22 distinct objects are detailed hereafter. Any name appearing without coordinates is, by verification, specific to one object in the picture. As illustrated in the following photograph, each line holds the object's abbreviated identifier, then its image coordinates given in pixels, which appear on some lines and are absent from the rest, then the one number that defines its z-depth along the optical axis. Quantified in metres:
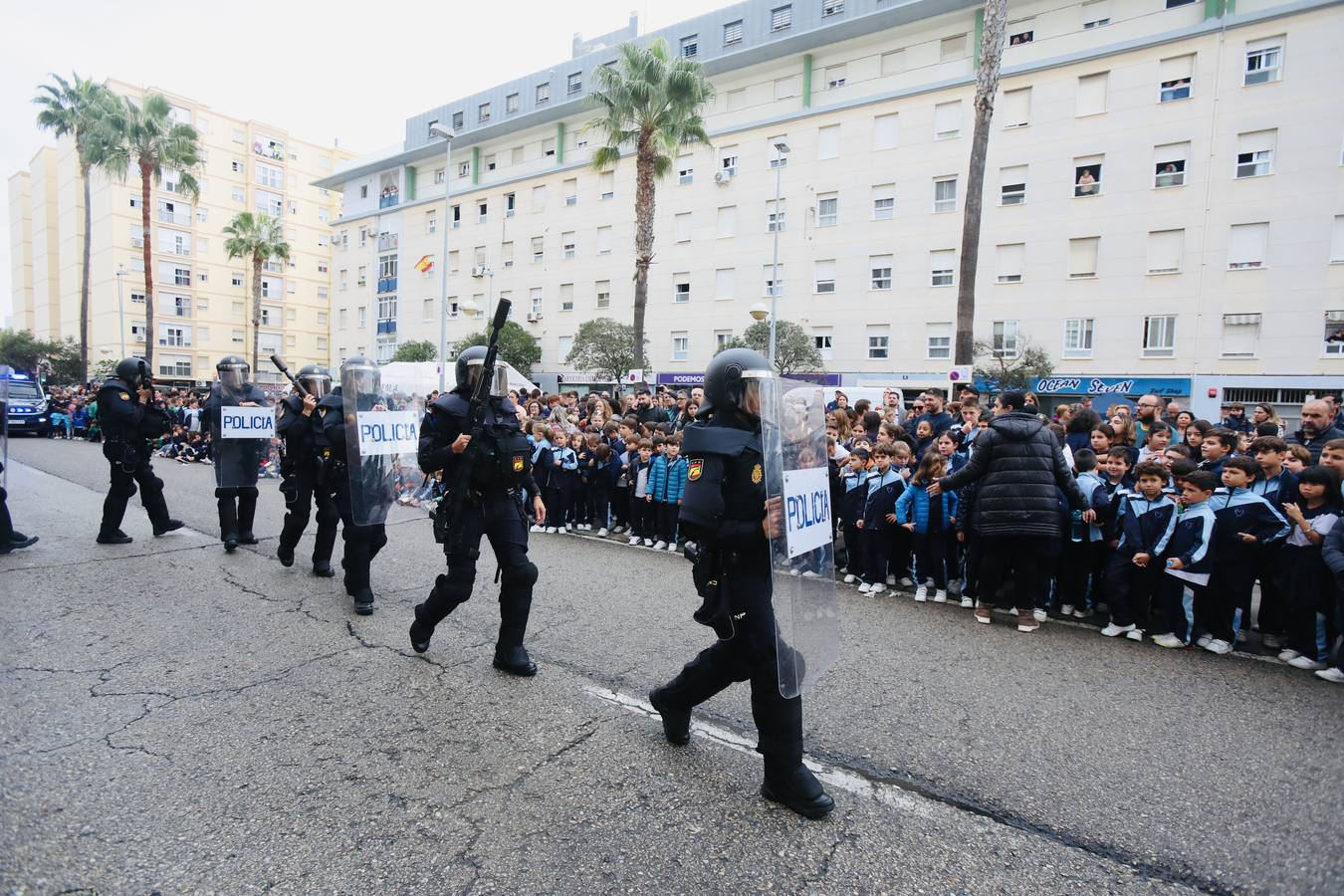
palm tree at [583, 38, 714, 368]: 20.06
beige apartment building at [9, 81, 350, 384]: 56.59
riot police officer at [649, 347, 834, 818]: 2.88
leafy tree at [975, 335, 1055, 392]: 23.84
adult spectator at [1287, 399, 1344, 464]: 6.34
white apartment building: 22.05
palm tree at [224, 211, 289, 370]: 40.62
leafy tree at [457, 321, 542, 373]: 35.25
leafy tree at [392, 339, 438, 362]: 39.16
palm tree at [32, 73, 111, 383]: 32.84
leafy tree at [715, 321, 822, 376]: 27.80
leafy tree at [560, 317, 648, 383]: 31.11
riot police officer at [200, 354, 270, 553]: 7.59
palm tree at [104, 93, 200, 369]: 30.81
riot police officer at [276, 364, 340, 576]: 6.48
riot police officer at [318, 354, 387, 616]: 5.42
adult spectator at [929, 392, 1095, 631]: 5.60
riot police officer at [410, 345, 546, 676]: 4.29
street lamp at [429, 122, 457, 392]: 21.98
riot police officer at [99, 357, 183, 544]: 7.47
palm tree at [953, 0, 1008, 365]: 13.90
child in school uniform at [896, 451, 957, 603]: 6.58
